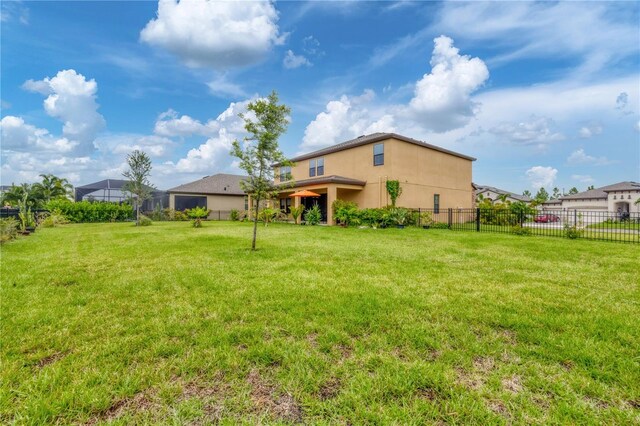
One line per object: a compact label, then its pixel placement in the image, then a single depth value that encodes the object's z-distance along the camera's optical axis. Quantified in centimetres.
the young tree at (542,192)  7668
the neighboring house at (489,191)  5203
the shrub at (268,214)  1879
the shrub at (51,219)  1841
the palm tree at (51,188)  2669
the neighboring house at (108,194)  3159
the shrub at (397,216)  1661
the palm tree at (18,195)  2470
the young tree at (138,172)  2089
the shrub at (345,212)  1747
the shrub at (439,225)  1713
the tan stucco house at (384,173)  1883
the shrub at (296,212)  2077
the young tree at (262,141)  812
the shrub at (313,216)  1975
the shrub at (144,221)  2094
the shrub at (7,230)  1003
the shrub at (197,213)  2531
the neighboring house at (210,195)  3006
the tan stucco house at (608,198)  4100
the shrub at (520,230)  1325
